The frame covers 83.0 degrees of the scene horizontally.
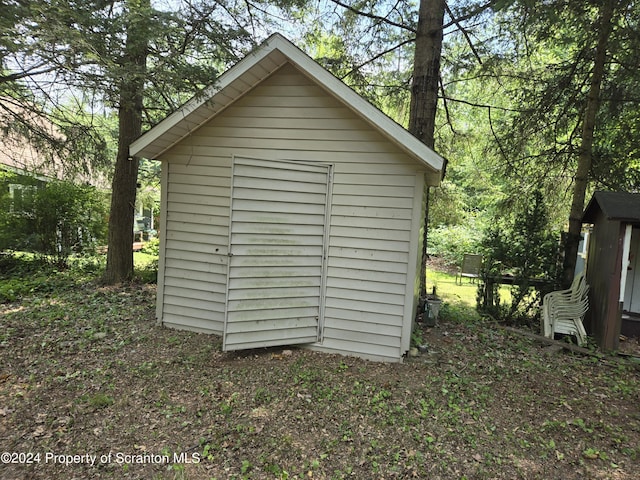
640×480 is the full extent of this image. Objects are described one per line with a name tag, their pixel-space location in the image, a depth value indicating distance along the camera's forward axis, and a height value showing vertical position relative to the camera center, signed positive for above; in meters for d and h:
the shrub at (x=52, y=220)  8.52 -0.32
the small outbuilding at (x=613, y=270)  5.35 -0.41
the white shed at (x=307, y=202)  4.34 +0.30
